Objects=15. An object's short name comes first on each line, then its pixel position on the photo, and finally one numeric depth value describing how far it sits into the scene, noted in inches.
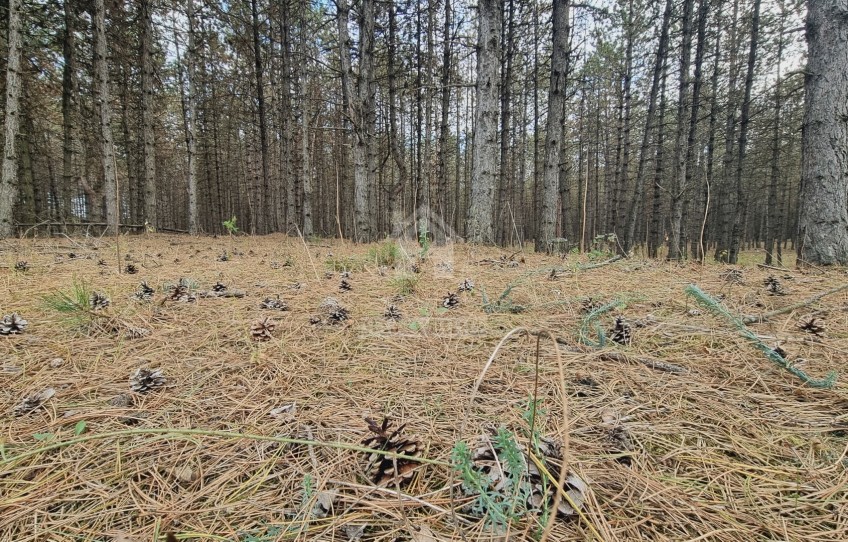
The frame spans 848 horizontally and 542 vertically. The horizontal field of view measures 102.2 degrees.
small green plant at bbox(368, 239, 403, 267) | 171.8
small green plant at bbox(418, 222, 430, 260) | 156.3
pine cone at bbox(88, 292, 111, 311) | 80.8
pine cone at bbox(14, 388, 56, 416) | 46.8
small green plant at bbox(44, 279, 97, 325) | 75.3
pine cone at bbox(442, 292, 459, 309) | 98.2
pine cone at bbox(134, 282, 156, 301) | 94.4
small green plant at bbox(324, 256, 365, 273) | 163.0
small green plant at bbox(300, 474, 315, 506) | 33.7
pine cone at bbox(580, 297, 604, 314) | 87.0
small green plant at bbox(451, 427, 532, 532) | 28.9
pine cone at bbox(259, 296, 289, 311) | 93.9
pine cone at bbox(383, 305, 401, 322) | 87.7
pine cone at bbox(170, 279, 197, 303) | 97.8
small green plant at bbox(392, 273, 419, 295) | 116.3
